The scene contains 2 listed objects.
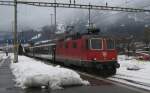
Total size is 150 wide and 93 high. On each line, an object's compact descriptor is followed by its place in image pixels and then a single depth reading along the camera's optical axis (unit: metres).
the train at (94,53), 11.93
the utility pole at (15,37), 17.94
